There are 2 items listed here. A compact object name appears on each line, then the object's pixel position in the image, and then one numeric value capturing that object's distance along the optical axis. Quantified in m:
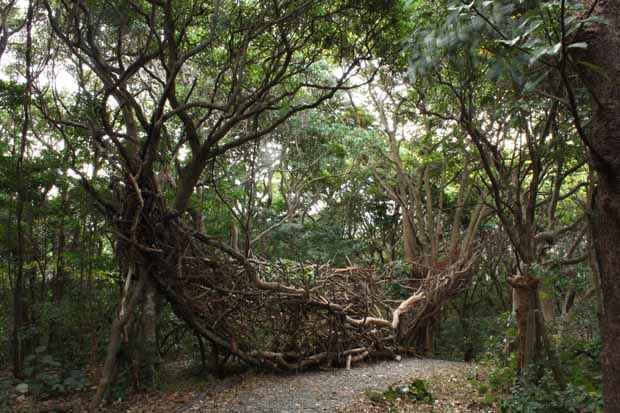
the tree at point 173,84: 5.13
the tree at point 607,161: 2.38
